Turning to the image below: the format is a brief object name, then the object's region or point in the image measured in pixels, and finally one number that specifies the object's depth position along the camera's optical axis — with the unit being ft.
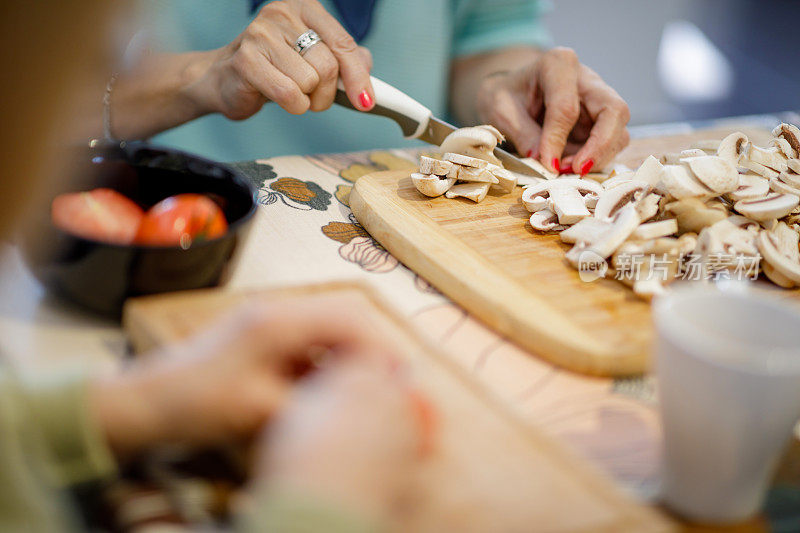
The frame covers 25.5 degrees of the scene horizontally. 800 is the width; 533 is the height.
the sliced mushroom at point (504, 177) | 3.57
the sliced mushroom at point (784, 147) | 3.50
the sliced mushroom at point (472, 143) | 3.57
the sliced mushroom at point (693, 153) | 3.49
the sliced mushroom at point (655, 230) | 3.27
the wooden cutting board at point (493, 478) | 2.68
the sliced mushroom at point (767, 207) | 3.32
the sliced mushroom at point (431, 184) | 3.52
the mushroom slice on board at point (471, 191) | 3.54
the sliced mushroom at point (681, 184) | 3.30
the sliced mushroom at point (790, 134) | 3.53
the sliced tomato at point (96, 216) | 3.02
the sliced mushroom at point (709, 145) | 3.65
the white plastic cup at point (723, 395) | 2.70
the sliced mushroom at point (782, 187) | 3.37
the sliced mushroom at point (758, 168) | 3.43
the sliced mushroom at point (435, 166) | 3.54
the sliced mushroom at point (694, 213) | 3.30
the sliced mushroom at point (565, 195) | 3.40
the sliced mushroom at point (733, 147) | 3.43
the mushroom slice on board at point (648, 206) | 3.32
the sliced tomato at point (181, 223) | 3.03
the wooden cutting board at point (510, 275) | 3.06
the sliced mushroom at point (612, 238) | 3.24
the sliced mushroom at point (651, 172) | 3.38
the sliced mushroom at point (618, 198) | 3.37
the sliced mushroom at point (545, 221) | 3.42
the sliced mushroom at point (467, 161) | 3.53
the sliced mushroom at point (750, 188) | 3.36
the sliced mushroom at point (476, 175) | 3.54
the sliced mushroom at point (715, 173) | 3.31
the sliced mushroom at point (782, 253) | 3.27
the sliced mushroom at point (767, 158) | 3.46
